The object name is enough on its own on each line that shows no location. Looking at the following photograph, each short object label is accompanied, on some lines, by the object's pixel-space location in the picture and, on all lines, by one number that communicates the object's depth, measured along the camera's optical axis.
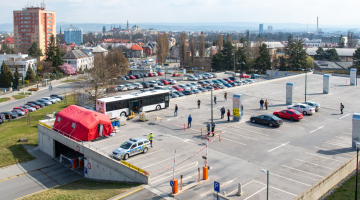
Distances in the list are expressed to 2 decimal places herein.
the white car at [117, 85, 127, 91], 61.84
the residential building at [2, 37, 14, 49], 187.05
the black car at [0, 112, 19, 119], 47.12
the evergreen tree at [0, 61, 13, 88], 71.06
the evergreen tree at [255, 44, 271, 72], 79.31
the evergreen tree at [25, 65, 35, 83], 78.94
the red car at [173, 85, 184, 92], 57.78
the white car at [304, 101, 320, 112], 36.78
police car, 22.77
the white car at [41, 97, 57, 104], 57.08
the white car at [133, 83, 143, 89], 63.91
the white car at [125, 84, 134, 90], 62.54
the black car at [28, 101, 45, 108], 54.47
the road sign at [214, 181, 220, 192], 15.68
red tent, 27.08
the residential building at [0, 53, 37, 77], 80.75
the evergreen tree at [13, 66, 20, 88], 72.00
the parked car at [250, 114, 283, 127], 30.58
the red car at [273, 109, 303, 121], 32.72
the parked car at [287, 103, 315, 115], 35.28
